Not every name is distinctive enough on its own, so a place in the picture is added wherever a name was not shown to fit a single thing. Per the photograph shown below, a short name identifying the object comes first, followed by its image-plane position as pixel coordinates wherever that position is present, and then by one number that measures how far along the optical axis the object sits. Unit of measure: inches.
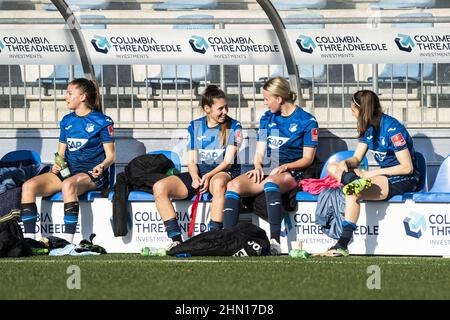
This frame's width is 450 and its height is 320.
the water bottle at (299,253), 392.2
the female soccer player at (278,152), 414.0
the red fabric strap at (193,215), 428.8
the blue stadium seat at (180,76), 498.0
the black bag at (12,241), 395.2
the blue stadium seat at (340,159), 442.3
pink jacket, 422.6
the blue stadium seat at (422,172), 428.5
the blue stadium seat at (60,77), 500.7
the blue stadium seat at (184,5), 490.3
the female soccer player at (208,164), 420.8
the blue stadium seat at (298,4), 478.9
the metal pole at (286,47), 474.0
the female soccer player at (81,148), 437.6
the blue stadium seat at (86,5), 490.9
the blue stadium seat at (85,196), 442.3
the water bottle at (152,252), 405.2
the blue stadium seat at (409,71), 474.3
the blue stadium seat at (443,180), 436.1
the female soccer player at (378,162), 403.5
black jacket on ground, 389.7
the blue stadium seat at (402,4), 475.5
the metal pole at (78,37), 484.9
